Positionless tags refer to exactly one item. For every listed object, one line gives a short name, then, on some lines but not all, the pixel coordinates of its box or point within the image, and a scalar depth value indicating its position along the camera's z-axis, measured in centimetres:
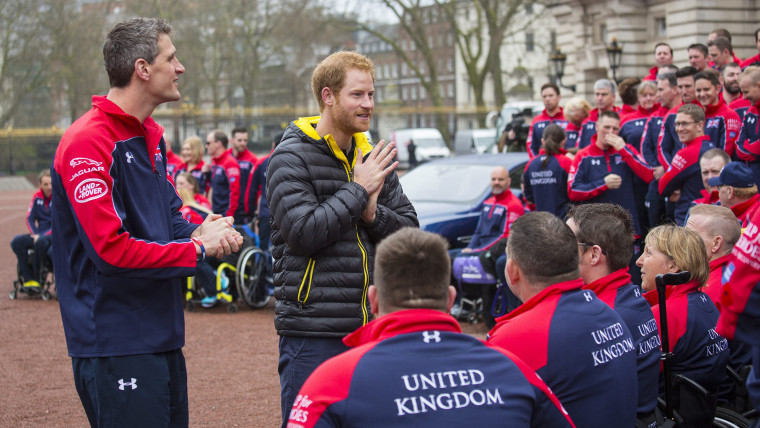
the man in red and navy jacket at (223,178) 1298
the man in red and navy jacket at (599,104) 1042
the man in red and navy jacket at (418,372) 235
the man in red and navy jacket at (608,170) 880
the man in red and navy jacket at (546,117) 1189
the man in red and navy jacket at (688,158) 832
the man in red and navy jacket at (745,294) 276
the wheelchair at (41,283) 1291
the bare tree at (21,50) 4509
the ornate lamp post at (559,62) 2439
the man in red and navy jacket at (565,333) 324
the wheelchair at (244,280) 1146
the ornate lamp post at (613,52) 2319
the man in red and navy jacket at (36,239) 1283
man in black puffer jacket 386
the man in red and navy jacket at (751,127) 780
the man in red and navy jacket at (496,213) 983
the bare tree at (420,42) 4653
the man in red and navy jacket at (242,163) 1314
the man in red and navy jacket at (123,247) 346
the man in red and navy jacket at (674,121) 926
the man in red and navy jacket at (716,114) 862
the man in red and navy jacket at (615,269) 401
